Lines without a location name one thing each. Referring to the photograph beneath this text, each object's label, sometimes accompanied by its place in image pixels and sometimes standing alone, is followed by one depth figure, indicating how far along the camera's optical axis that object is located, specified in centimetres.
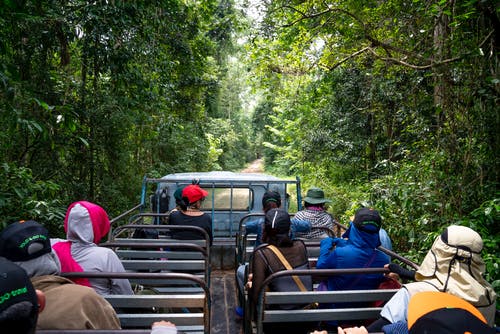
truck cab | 655
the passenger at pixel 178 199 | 494
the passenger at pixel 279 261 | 289
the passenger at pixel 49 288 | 187
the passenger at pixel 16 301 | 121
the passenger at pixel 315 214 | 479
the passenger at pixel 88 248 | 265
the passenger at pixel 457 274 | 198
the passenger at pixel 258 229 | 432
